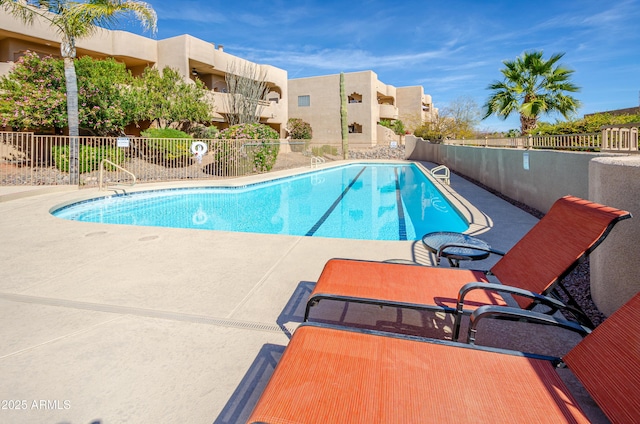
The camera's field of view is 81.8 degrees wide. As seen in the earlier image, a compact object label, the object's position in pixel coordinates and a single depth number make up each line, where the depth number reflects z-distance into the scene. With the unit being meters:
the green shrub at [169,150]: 15.12
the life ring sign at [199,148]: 14.21
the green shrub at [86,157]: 13.77
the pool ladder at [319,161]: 25.19
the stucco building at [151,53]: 16.84
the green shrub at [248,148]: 15.62
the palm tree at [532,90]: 13.62
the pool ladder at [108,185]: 10.96
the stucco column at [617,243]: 2.63
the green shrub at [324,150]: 28.88
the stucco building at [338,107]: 36.81
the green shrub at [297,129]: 35.12
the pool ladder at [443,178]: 12.78
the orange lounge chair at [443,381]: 1.33
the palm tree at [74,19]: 11.53
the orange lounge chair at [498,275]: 2.27
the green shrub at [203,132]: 20.42
